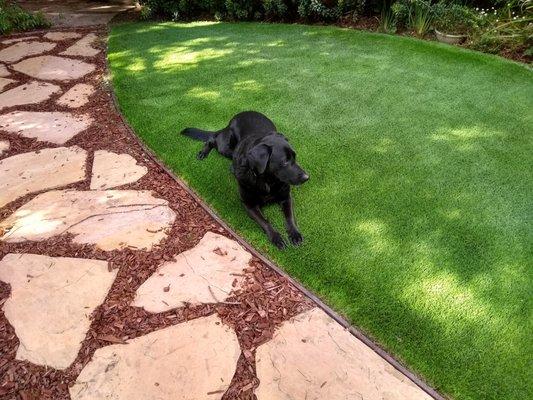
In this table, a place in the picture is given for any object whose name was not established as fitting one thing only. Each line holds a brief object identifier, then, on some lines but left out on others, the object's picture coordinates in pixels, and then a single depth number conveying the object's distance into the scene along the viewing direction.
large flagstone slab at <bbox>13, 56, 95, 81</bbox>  5.58
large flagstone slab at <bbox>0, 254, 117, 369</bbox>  2.13
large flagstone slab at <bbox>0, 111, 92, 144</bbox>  4.18
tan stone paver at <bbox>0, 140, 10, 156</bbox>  3.93
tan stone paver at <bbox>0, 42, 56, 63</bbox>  6.18
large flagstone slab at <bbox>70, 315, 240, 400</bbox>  1.94
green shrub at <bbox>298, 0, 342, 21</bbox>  7.59
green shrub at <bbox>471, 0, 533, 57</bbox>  5.80
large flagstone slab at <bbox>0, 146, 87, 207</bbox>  3.37
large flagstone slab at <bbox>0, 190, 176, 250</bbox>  2.85
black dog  2.81
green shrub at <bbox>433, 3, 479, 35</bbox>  6.54
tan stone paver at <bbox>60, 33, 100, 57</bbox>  6.43
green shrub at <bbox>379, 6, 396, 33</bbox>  7.05
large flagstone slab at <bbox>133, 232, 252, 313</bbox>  2.41
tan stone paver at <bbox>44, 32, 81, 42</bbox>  7.09
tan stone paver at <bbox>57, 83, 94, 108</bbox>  4.86
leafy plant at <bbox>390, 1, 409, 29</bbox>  6.89
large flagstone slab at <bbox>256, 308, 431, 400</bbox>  1.95
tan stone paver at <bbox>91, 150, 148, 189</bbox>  3.44
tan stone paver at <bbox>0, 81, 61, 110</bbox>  4.88
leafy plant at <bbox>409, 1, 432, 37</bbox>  6.74
